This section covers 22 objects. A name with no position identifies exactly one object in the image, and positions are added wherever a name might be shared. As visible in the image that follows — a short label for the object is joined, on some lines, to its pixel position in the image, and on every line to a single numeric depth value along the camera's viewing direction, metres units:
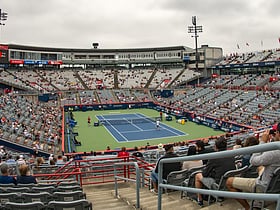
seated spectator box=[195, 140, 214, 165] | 4.91
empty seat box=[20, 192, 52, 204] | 3.94
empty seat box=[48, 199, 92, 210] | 3.45
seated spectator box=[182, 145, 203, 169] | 4.97
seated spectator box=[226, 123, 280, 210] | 2.80
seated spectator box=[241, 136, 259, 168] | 4.02
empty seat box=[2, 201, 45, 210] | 3.41
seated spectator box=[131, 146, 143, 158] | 11.75
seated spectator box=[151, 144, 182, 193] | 4.93
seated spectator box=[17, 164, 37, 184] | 5.25
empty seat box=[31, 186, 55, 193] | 4.59
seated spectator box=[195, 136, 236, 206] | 3.79
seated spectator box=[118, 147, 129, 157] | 9.95
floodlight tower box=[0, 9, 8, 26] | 39.69
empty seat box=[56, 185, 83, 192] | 4.73
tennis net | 31.85
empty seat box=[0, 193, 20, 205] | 3.94
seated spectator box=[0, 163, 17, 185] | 5.21
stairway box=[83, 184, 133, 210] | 5.14
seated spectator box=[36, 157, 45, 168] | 9.04
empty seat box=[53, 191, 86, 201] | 4.10
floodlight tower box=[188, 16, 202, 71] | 46.20
